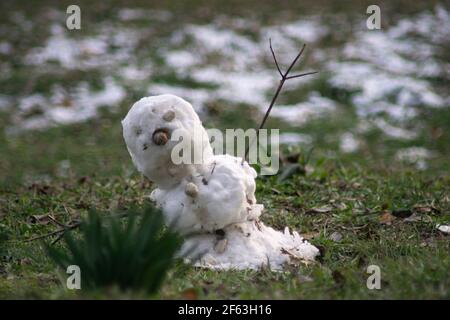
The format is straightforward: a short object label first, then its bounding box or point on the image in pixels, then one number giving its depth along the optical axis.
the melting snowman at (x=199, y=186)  6.56
